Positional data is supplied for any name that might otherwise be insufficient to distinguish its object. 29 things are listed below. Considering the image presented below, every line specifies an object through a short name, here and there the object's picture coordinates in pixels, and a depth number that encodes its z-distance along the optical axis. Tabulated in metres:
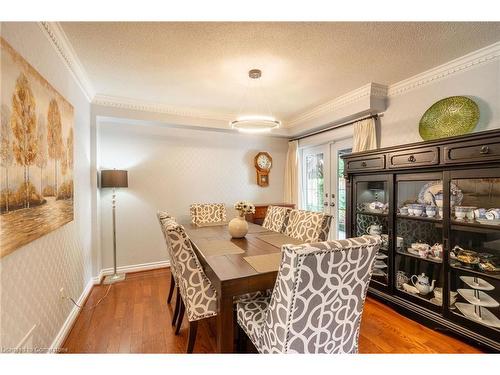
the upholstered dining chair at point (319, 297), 0.96
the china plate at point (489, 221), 1.62
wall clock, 4.11
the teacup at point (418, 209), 2.09
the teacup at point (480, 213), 1.70
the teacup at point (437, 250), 1.95
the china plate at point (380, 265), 2.41
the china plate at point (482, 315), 1.64
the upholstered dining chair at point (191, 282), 1.52
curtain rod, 2.83
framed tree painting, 1.12
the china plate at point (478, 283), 1.72
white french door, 3.46
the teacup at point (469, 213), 1.76
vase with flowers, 2.14
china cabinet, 1.66
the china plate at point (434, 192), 1.85
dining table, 1.27
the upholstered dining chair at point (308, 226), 2.12
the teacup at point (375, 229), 2.45
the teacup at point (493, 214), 1.63
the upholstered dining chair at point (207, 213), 3.18
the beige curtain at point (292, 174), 4.21
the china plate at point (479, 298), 1.70
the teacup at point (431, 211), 2.01
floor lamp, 2.85
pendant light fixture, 2.22
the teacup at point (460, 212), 1.79
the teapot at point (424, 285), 2.06
